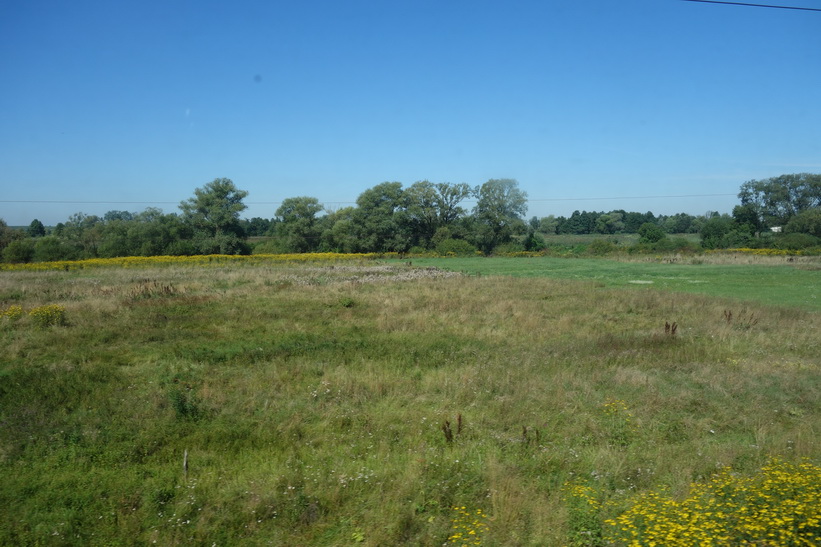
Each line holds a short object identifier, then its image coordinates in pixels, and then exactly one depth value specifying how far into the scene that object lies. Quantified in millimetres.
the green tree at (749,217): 91438
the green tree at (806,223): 74500
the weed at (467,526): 5393
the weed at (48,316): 16500
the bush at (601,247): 66925
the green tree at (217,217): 67188
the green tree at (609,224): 135750
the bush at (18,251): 49397
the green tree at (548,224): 139000
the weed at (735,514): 4652
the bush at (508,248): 73062
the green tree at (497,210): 77062
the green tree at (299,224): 77938
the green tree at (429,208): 78938
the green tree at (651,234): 79812
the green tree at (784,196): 89875
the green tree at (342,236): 75688
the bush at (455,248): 69688
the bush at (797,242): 64875
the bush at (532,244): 80300
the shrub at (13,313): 17217
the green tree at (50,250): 49750
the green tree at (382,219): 75688
